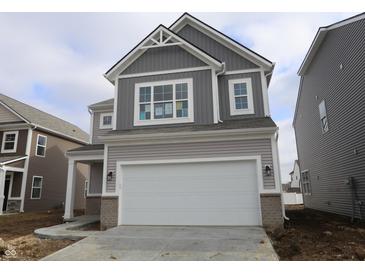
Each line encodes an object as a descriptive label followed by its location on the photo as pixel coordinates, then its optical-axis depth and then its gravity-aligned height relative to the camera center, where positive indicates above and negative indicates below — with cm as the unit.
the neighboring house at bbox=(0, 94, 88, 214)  1745 +235
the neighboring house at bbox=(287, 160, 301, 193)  4938 +260
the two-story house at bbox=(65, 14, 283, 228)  928 +189
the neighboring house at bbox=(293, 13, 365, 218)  1069 +351
